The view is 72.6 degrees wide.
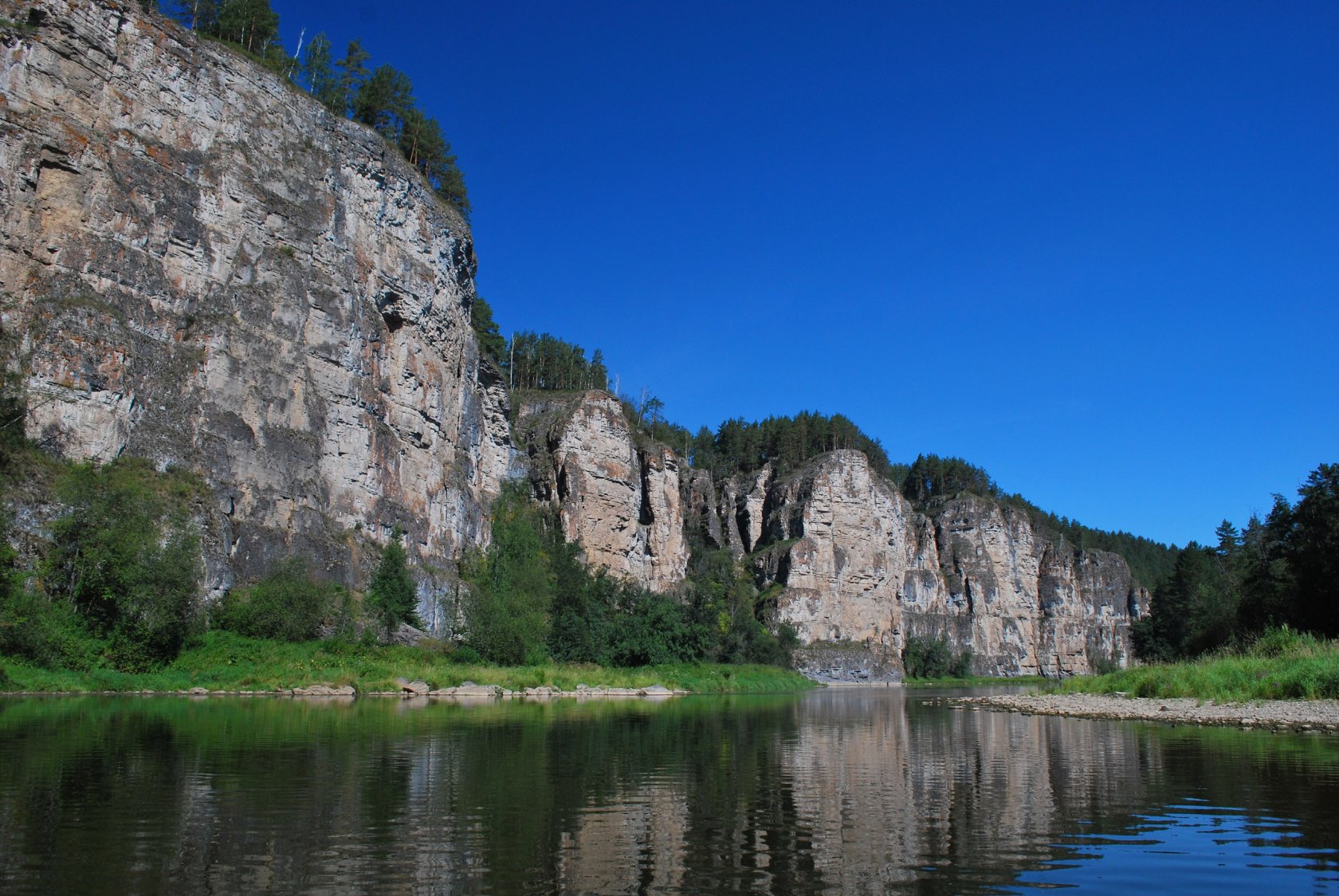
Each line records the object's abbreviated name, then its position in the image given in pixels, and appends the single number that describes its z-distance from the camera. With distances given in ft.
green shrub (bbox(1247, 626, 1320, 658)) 116.57
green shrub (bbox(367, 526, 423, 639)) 169.58
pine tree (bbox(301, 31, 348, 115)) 232.73
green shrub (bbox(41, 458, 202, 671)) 120.37
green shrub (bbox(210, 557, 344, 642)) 141.18
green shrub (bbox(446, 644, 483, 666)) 170.91
